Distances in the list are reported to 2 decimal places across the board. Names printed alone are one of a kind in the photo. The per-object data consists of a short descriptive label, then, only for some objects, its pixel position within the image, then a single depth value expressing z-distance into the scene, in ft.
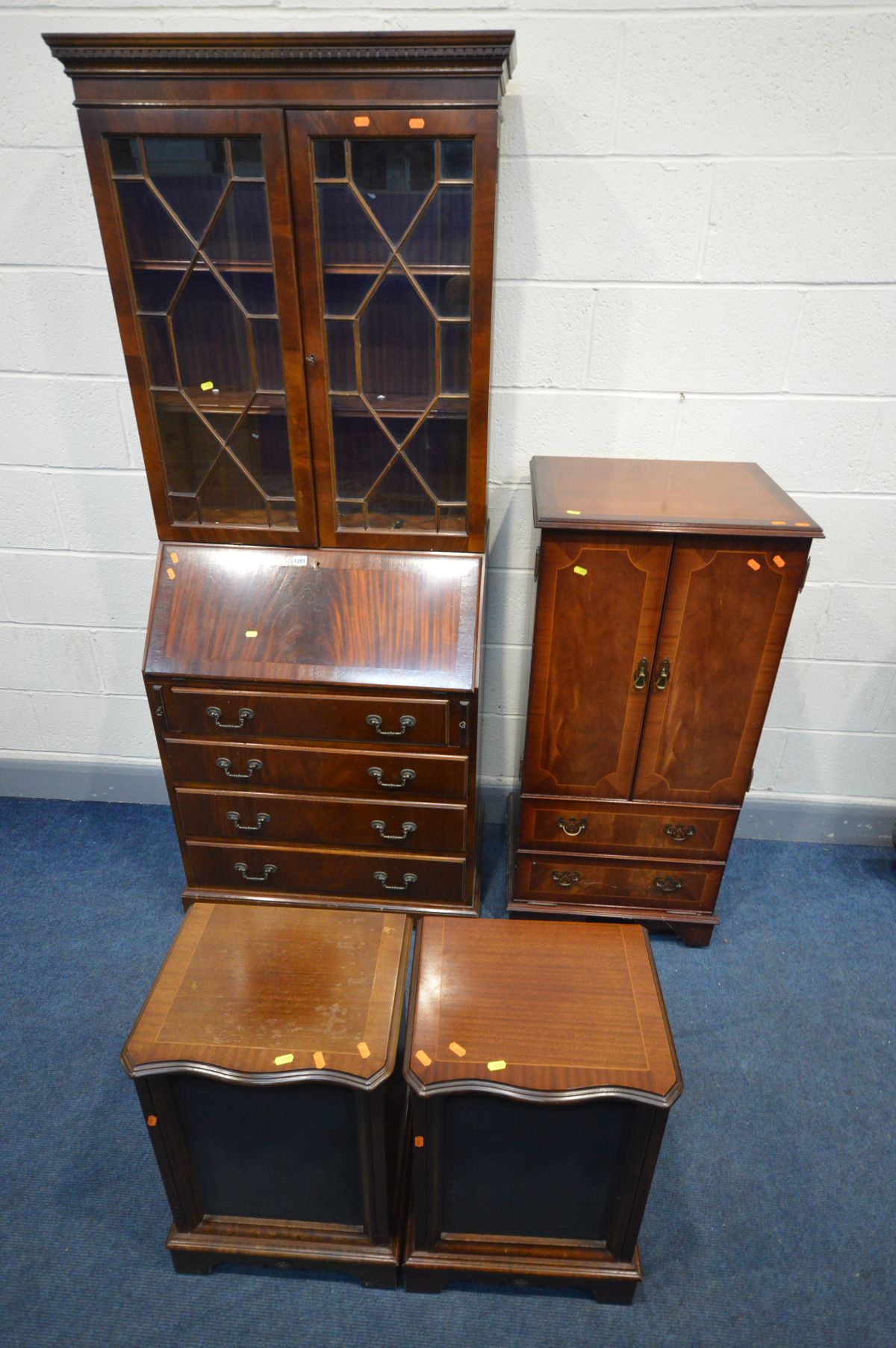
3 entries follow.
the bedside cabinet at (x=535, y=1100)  4.40
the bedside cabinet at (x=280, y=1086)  4.45
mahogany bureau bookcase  5.14
